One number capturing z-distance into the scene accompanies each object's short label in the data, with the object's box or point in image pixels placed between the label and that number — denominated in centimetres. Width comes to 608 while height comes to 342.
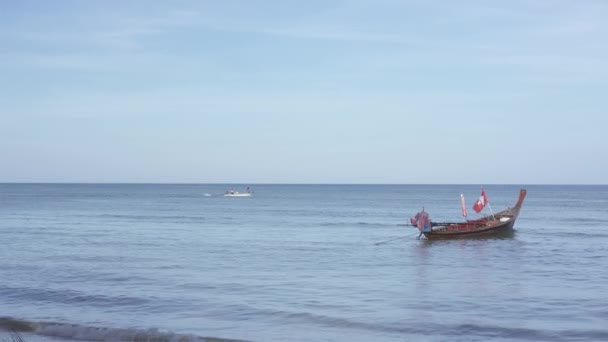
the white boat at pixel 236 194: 13795
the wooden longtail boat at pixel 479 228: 4131
